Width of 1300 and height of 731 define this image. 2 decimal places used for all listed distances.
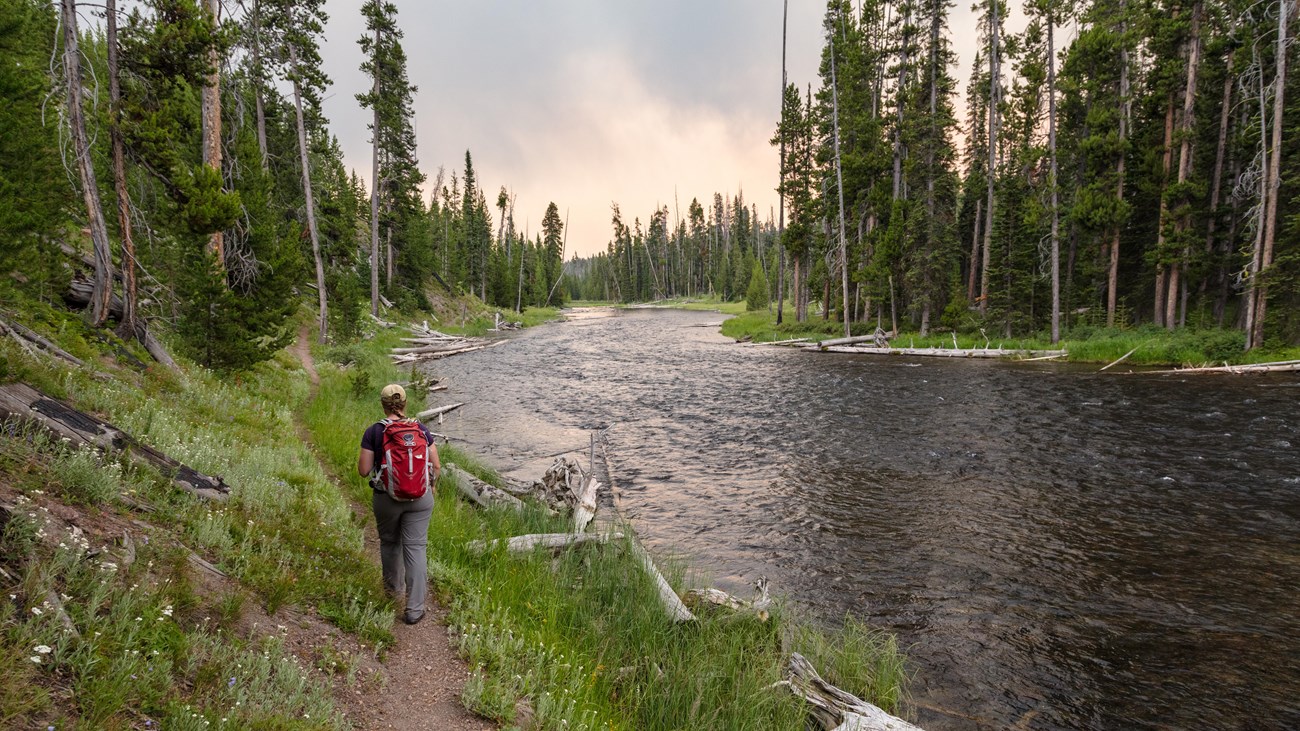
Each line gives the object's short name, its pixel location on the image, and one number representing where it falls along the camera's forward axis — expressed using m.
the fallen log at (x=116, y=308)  11.71
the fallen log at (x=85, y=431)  5.29
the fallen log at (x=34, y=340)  7.67
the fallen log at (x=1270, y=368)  21.02
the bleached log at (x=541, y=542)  7.30
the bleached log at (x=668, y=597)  6.25
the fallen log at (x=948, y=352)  28.60
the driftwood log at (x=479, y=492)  9.53
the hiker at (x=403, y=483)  5.48
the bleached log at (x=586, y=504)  9.13
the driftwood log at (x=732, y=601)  6.48
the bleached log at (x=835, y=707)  4.73
